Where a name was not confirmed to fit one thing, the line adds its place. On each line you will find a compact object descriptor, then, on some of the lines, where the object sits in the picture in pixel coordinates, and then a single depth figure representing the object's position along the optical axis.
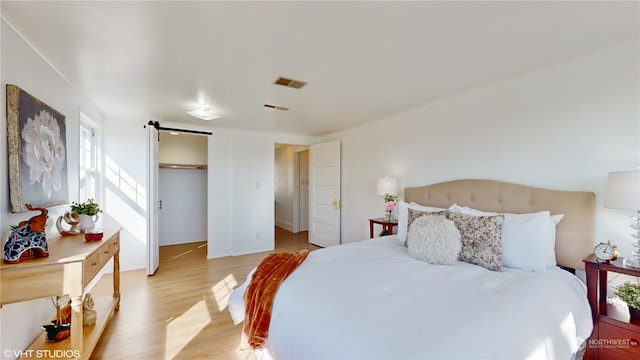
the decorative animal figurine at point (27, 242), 1.50
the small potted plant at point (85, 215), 2.31
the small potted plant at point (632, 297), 1.64
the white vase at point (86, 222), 2.31
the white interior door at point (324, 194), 4.90
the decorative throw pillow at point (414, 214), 2.49
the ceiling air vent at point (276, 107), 3.38
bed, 1.10
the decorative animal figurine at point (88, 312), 2.16
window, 3.29
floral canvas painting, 1.64
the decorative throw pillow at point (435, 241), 2.04
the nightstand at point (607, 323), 1.60
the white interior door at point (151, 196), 3.62
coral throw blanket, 1.60
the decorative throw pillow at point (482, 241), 1.97
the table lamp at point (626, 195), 1.63
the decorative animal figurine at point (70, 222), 2.19
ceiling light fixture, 3.41
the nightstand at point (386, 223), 3.52
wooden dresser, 1.45
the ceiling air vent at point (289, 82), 2.57
